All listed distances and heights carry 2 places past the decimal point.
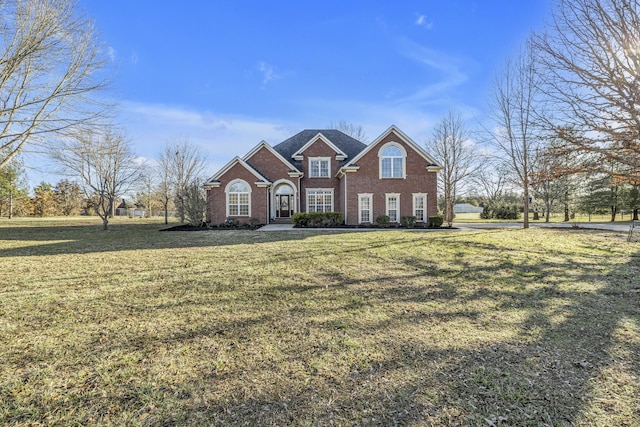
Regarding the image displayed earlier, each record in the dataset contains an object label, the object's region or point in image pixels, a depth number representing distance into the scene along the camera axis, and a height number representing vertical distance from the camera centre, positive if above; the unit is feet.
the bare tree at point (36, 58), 31.65 +18.87
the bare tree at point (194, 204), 68.85 +2.25
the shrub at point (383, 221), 65.36 -2.23
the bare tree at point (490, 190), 123.04 +9.16
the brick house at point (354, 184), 69.56 +6.94
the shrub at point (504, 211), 117.60 -0.36
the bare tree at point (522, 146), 65.92 +15.55
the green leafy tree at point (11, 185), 97.02 +11.34
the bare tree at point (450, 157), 95.14 +18.13
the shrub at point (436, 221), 65.00 -2.34
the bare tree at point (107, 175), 62.00 +9.15
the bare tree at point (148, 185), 73.06 +9.22
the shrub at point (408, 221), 65.72 -2.30
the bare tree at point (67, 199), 149.18 +8.20
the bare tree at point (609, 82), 24.30 +11.41
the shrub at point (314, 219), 65.36 -1.63
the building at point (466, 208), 238.27 +2.11
